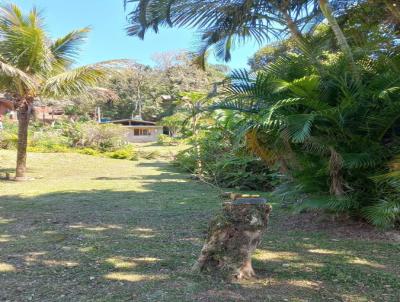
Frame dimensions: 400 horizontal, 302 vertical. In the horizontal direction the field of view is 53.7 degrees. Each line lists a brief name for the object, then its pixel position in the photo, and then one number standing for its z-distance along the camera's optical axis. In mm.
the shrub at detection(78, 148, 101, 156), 20906
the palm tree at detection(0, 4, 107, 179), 10164
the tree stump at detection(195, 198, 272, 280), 3422
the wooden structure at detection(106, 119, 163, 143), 46062
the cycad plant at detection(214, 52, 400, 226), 4984
